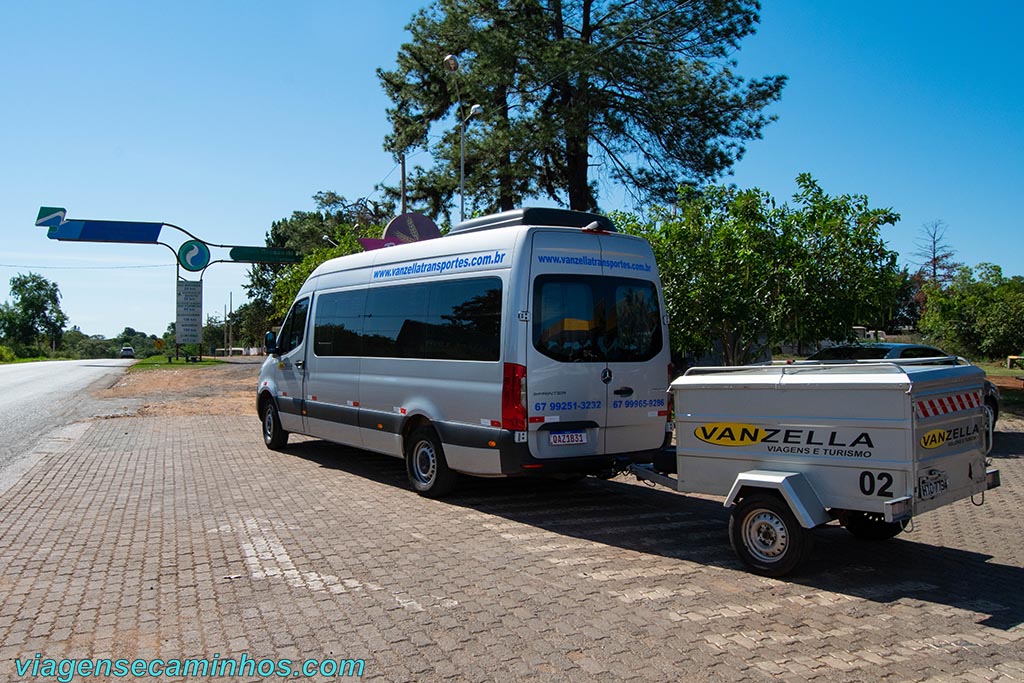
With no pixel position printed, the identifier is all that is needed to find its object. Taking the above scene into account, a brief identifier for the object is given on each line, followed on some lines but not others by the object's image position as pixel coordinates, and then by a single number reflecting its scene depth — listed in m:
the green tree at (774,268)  11.94
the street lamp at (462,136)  18.67
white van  7.22
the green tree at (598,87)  19.12
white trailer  5.09
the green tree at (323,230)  24.05
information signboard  39.53
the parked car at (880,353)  12.06
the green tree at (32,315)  113.94
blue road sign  40.16
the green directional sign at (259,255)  42.81
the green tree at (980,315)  28.78
